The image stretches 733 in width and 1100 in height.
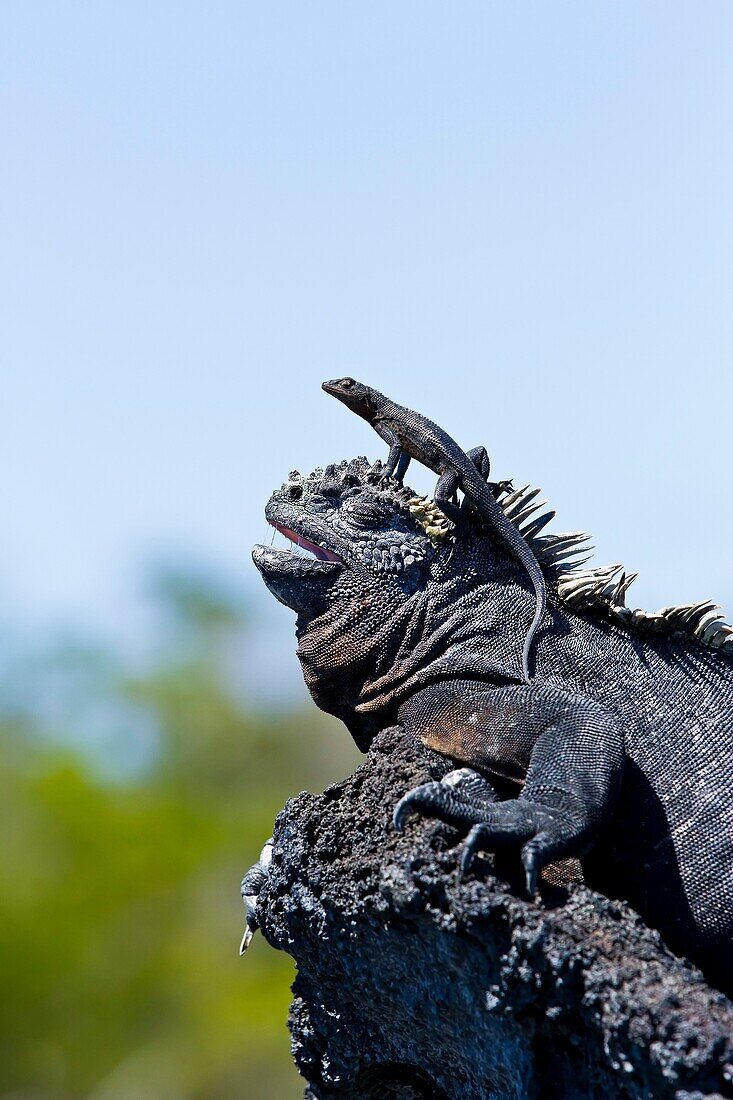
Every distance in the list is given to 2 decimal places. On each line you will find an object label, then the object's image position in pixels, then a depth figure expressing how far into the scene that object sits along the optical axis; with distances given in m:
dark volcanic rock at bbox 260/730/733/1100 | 7.62
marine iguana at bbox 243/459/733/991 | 8.98
